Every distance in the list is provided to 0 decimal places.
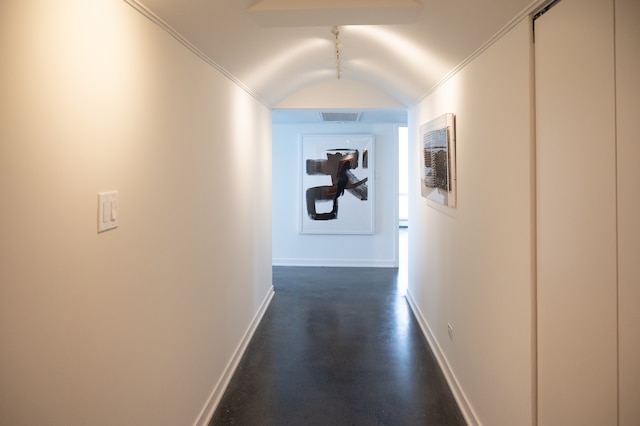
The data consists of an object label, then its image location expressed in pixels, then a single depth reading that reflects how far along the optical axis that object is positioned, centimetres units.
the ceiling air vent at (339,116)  521
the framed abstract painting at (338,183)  636
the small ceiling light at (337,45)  276
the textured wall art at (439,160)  275
